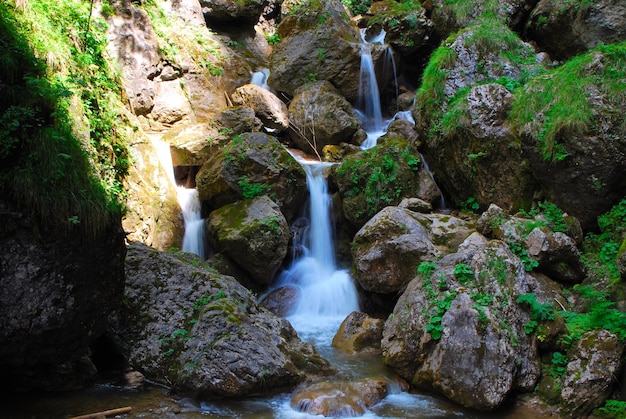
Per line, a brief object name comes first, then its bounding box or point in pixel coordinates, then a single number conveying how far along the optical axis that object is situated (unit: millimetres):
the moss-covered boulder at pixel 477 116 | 8797
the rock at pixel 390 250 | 7359
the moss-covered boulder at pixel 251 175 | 9352
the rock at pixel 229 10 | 14906
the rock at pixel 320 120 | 12266
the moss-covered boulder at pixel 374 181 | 9703
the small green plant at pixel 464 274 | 6000
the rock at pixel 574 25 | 10305
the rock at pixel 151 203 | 8273
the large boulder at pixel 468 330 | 5203
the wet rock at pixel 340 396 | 4904
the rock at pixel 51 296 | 4293
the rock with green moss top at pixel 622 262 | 5996
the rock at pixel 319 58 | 13688
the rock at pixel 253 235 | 8547
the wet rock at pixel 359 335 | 6895
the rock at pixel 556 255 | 6984
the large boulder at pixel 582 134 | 7594
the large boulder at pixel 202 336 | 5090
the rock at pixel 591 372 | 4945
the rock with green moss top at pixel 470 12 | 12305
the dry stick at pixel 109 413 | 4277
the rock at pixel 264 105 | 12594
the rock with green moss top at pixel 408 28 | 14078
